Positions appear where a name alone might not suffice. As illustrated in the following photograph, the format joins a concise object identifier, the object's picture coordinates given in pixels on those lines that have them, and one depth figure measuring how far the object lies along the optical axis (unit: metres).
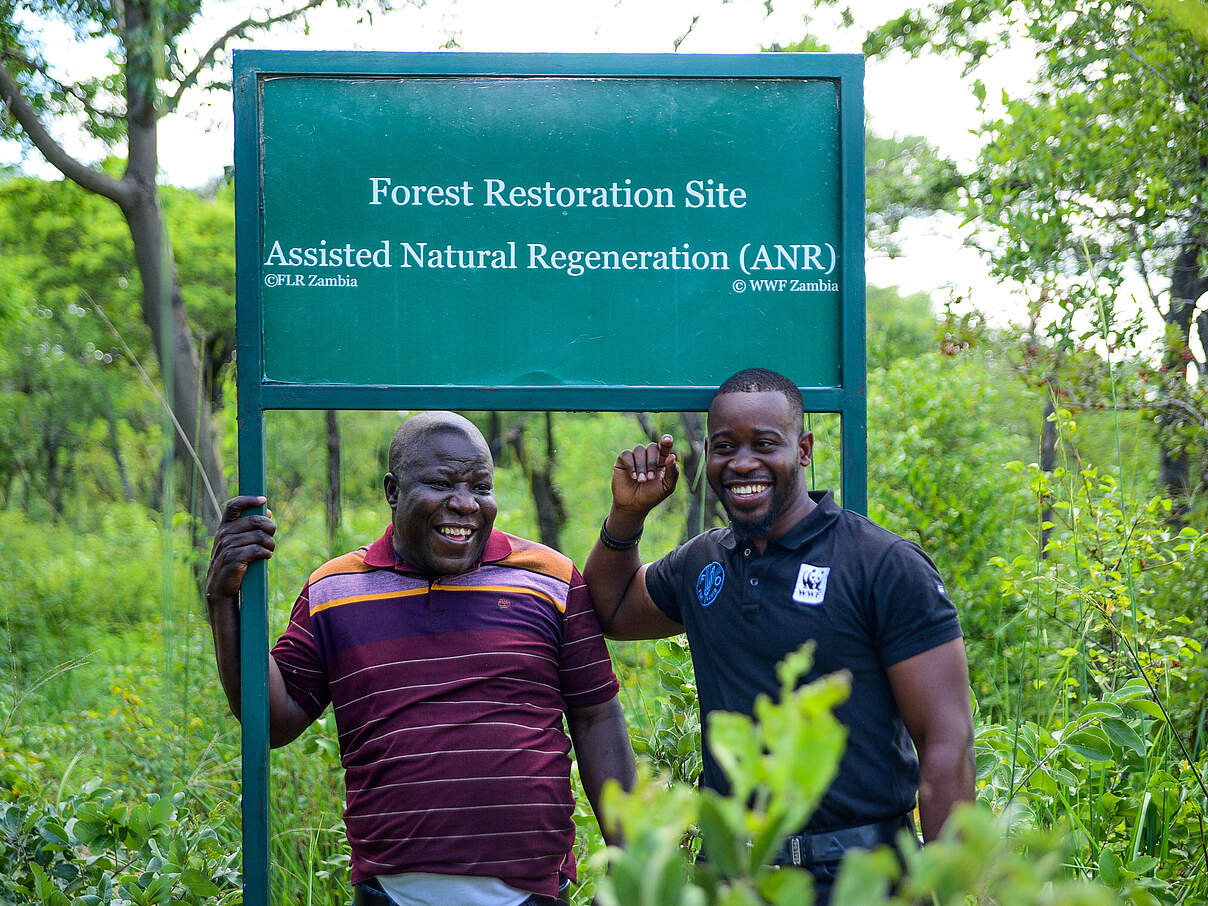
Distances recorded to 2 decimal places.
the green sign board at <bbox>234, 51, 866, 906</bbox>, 2.94
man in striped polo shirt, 2.70
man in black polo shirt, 2.39
